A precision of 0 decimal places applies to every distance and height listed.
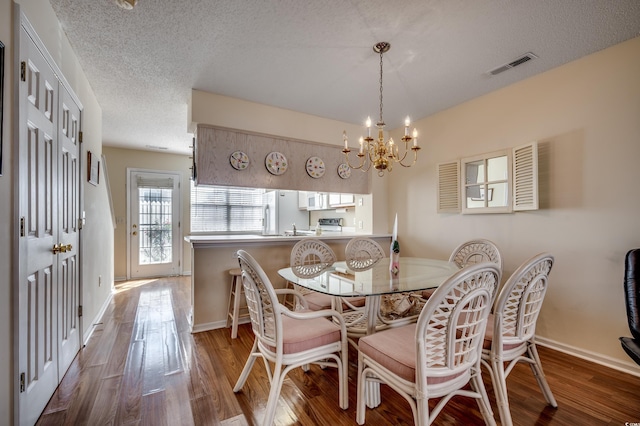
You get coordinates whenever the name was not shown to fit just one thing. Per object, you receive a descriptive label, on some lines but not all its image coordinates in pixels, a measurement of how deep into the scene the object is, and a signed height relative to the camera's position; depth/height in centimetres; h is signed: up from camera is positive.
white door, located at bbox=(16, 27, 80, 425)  149 -14
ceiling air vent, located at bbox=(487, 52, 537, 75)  247 +135
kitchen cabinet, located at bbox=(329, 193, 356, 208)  479 +23
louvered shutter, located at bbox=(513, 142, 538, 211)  266 +35
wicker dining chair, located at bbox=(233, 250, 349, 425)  156 -71
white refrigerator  582 +0
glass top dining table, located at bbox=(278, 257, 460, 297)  178 -47
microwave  520 +24
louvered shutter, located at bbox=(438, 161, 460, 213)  343 +32
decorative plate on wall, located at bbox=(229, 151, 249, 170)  338 +64
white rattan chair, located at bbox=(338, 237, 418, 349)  205 -74
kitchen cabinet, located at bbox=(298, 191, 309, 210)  577 +26
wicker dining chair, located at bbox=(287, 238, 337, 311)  235 -47
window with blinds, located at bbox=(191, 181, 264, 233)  605 +9
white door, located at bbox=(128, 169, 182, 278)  568 -18
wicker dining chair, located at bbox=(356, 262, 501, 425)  127 -67
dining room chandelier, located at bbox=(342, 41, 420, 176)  231 +55
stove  519 -19
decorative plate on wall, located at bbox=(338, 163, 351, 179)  420 +63
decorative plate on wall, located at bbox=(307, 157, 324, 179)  393 +65
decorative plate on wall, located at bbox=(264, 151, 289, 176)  361 +65
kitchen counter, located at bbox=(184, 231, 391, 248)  307 -30
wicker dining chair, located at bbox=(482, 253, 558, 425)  153 -62
